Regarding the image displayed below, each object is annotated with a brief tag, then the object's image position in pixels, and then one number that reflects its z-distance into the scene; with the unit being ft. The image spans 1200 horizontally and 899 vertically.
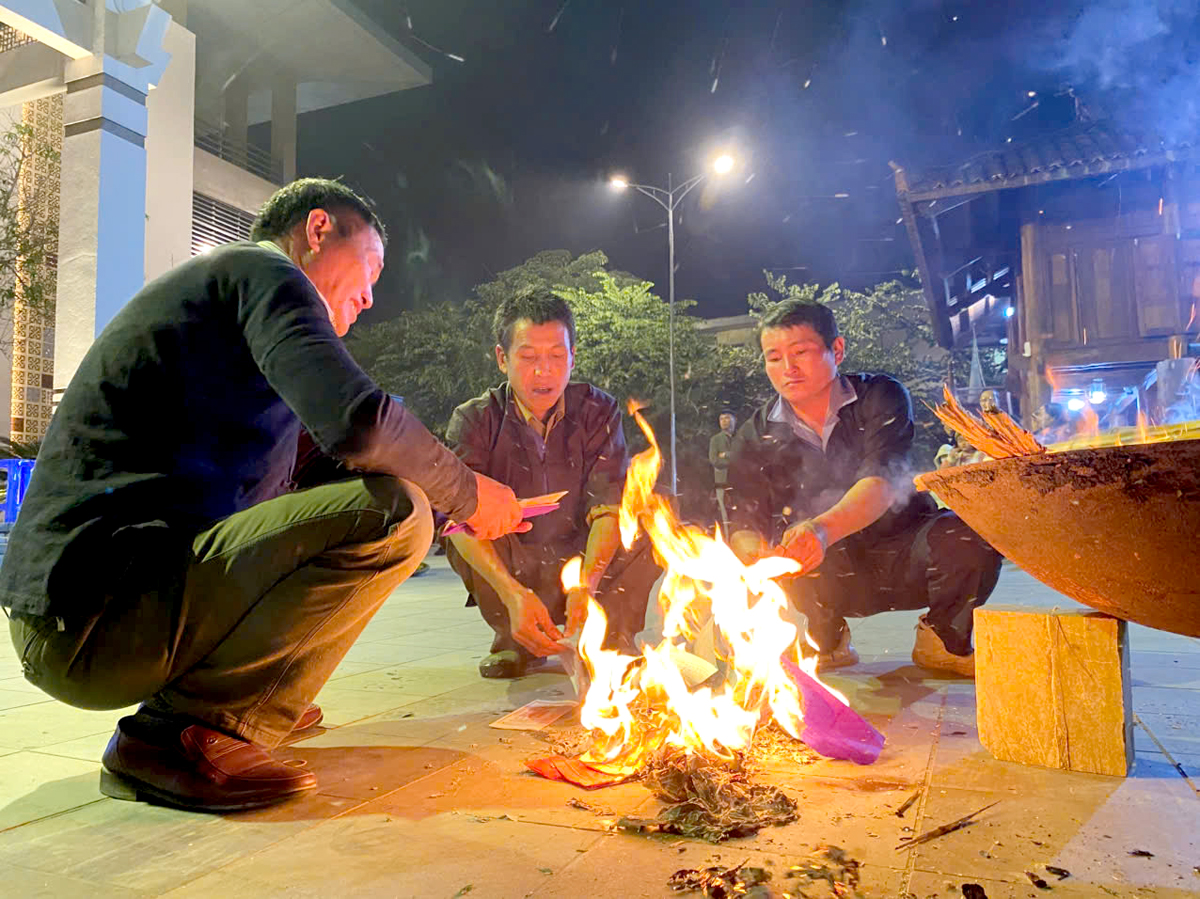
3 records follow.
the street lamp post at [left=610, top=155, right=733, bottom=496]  62.28
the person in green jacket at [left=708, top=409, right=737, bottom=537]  47.32
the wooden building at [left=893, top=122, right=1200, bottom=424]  31.30
